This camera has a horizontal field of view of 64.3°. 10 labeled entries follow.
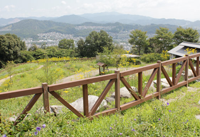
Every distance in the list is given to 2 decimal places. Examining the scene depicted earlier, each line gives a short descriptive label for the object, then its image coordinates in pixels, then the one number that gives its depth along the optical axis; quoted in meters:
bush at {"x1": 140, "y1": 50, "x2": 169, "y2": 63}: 24.89
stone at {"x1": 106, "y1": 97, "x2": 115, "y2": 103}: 4.63
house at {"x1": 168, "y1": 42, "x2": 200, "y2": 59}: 20.42
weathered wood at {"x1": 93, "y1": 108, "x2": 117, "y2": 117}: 3.05
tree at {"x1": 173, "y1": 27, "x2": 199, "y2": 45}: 28.16
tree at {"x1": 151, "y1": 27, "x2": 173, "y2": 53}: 30.31
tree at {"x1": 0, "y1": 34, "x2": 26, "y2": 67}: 28.94
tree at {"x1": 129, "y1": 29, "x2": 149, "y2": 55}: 34.94
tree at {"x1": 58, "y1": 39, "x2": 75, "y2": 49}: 60.66
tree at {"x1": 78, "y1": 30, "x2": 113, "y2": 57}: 47.53
